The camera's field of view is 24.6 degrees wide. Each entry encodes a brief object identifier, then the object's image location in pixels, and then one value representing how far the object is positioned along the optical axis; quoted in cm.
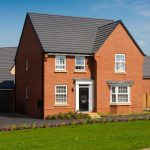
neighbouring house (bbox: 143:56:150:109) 4123
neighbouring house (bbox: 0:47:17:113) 3823
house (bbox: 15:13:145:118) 3103
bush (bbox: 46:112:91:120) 2931
